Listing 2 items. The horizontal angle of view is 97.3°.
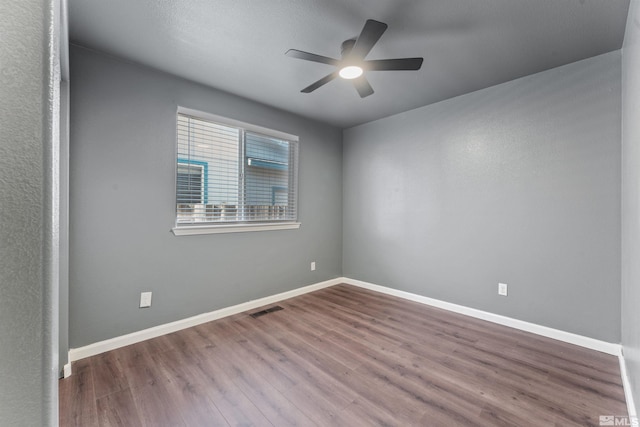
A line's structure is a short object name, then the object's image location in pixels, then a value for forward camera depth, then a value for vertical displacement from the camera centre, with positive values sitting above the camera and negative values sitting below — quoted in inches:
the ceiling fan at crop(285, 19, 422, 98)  68.6 +41.0
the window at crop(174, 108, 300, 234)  108.6 +13.9
